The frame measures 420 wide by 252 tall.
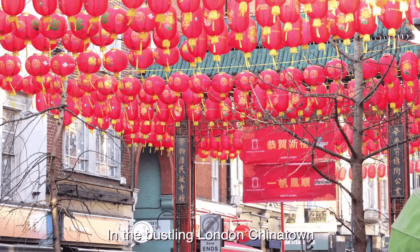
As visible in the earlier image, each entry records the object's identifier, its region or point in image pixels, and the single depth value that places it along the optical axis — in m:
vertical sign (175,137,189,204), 20.42
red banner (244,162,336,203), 20.66
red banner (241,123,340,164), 20.69
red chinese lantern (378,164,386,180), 29.44
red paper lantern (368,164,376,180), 29.40
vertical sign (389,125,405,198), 18.50
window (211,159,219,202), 32.27
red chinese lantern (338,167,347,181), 30.22
